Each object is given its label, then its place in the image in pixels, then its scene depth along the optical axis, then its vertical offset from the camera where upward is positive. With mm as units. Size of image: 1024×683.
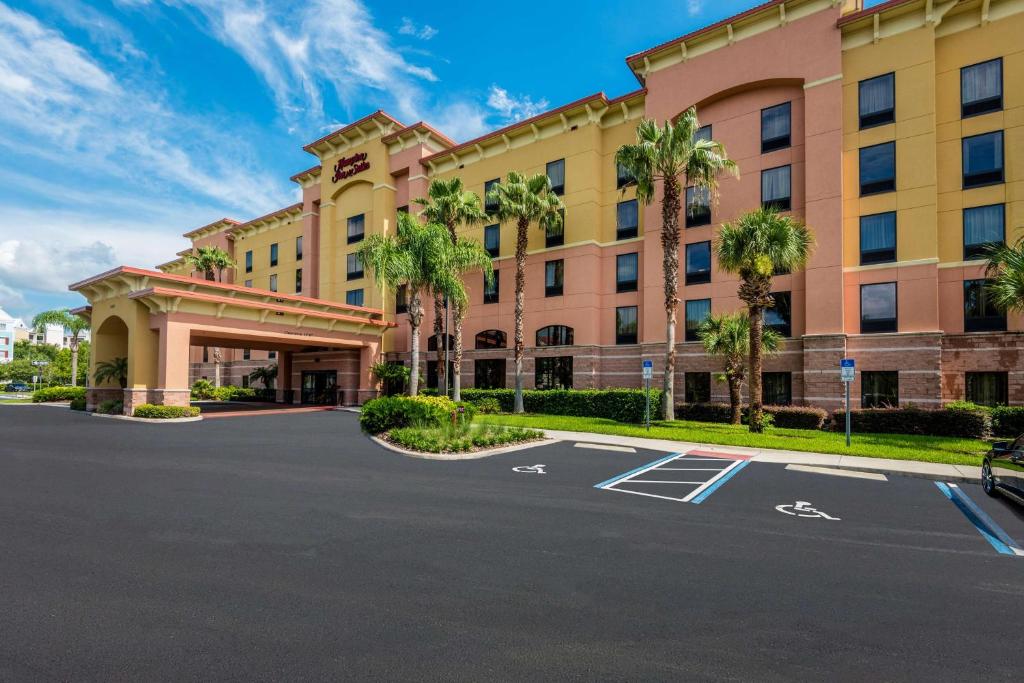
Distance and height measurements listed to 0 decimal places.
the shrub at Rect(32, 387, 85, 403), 39719 -2899
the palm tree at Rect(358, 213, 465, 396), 22594 +4566
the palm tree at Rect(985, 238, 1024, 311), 15133 +2623
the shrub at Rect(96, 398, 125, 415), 27562 -2668
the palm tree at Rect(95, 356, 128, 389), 29984 -723
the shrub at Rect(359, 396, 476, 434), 17516 -1849
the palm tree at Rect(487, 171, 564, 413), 27531 +8423
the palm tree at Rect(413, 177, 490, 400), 27891 +8376
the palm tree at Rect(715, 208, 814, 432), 18938 +4135
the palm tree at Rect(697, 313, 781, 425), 22188 +846
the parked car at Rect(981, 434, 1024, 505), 8867 -1957
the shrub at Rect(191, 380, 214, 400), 44500 -2711
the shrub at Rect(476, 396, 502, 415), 27828 -2460
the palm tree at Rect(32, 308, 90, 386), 52625 +4204
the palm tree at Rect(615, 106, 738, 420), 22500 +8901
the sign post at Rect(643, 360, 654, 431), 18656 -340
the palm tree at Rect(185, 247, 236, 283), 46281 +9186
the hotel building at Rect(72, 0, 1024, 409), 21297 +6614
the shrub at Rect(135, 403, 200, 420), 24156 -2538
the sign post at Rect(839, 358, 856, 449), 15570 -205
